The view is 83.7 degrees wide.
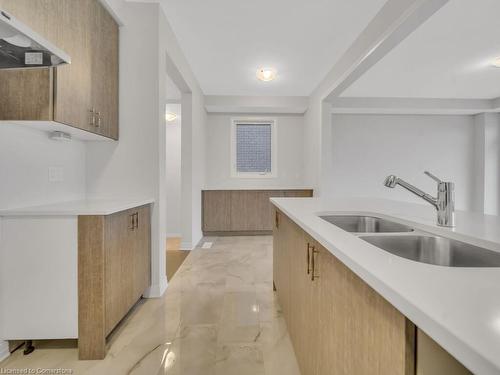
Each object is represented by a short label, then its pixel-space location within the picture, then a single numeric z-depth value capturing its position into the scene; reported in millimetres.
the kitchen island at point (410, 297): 369
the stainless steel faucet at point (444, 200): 1163
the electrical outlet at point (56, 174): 2035
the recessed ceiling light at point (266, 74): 4078
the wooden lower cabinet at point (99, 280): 1601
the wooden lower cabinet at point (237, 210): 5184
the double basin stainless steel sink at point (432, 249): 930
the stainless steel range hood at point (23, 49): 1038
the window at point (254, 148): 5891
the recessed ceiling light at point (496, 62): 3725
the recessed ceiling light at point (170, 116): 5199
